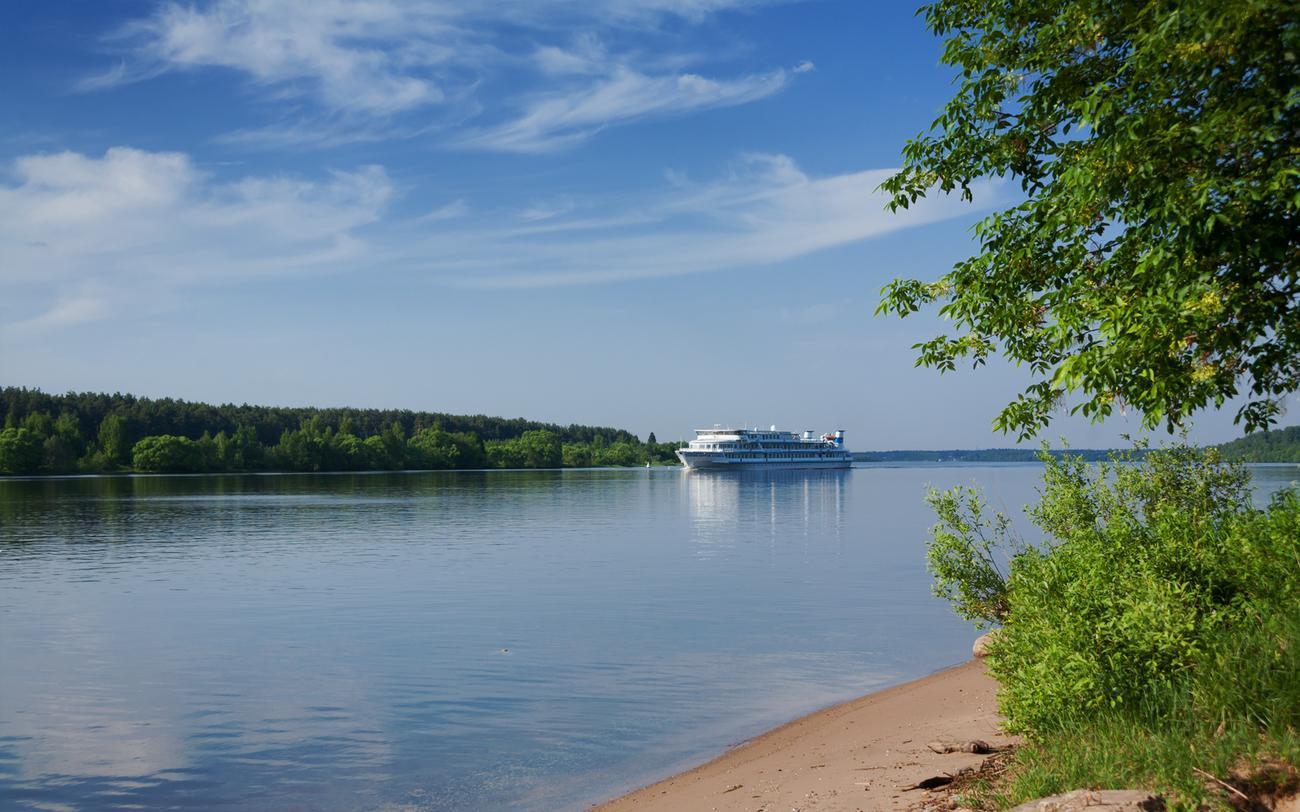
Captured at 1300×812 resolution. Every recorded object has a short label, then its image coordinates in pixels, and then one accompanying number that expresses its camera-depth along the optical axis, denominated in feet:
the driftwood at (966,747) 38.70
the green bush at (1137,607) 29.68
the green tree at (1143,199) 30.42
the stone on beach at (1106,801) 22.88
